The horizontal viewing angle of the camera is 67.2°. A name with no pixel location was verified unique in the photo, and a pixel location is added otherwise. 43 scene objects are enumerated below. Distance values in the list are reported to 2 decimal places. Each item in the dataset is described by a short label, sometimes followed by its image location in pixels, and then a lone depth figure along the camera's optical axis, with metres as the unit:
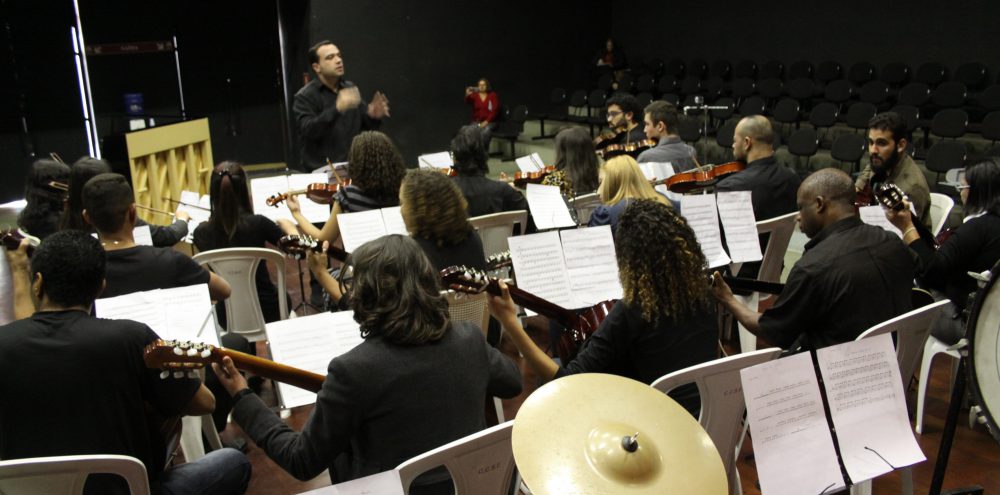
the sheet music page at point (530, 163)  5.26
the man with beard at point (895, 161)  4.01
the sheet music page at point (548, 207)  4.23
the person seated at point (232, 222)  3.73
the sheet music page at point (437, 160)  5.73
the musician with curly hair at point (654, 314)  2.32
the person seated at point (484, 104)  11.09
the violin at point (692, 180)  4.75
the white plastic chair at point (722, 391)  2.13
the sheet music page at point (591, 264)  3.25
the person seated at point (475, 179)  4.27
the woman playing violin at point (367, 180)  4.08
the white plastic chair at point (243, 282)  3.54
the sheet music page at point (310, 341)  2.38
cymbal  1.47
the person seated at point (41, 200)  3.88
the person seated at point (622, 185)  3.66
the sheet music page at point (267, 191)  4.82
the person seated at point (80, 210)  3.47
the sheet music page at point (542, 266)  3.15
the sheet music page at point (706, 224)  3.66
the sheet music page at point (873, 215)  3.50
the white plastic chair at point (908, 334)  2.40
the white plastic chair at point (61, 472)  1.73
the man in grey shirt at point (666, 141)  5.11
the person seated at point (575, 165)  4.75
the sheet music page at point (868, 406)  2.04
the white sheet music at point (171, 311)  2.58
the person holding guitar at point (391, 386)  1.85
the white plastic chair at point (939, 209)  4.20
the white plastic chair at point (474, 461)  1.73
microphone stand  8.58
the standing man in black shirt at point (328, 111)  5.56
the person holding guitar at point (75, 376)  1.97
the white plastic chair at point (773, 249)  4.07
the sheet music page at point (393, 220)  3.81
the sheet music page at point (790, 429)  1.89
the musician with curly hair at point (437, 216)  3.11
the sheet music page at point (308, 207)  4.94
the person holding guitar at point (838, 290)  2.70
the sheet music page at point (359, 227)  3.68
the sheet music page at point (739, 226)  3.81
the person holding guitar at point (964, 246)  3.27
